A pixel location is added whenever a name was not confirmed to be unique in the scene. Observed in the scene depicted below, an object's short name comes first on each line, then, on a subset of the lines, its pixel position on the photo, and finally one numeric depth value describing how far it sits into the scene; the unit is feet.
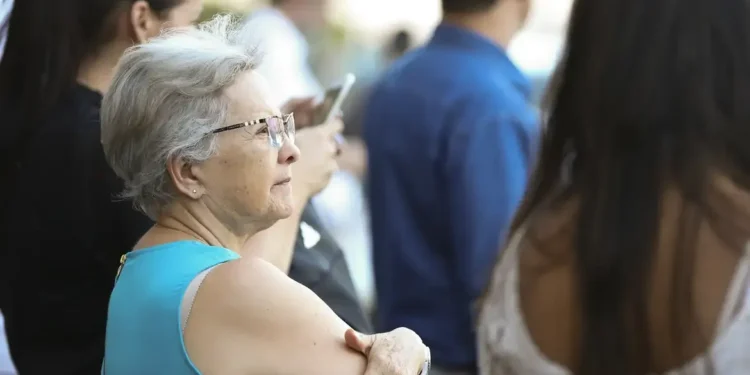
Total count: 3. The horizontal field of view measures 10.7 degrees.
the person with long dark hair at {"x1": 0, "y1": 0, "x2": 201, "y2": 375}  14.63
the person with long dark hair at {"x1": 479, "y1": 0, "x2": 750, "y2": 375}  12.80
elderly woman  13.39
